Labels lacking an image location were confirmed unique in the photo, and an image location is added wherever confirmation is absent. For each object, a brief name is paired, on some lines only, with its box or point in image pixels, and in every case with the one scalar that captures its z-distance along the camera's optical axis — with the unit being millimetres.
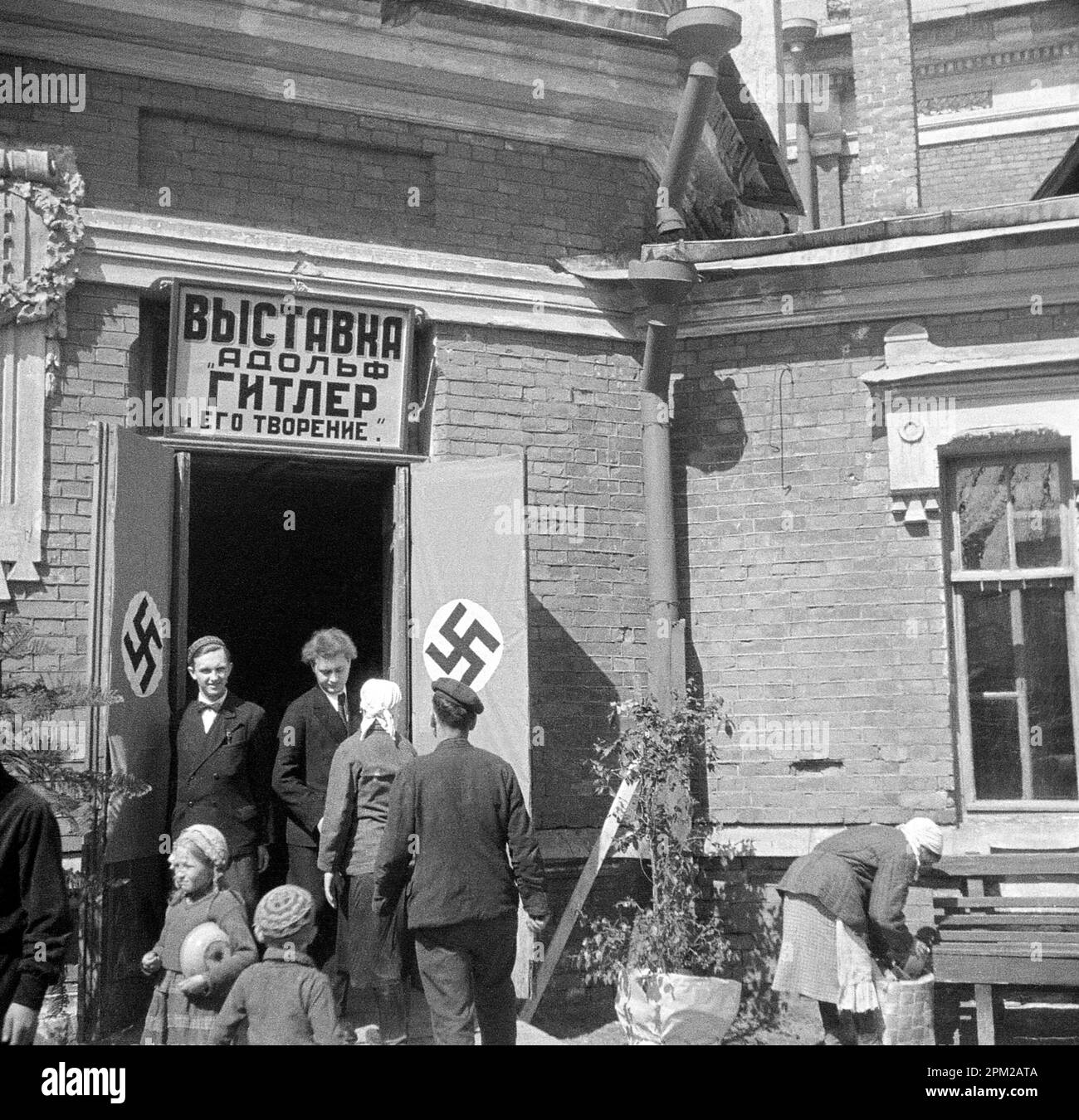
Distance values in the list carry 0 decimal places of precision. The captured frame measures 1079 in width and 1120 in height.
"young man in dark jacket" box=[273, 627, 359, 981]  7016
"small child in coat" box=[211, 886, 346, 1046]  4762
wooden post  7297
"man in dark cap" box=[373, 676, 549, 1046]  5520
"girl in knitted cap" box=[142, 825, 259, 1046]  5164
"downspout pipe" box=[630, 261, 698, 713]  8039
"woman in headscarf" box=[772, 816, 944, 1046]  6281
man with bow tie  6758
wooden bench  6758
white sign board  7594
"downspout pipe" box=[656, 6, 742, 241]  8021
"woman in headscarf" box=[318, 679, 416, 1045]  6352
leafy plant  6891
